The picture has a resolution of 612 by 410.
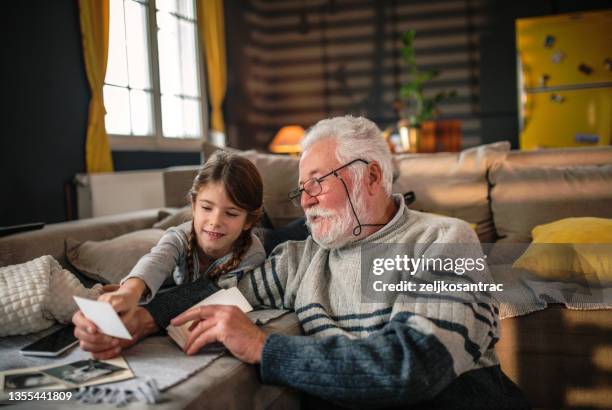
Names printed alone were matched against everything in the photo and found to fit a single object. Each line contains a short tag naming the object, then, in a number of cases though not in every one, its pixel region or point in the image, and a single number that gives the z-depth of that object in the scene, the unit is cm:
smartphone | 129
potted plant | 378
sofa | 184
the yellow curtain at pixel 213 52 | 564
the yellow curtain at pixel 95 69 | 391
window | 439
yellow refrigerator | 568
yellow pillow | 189
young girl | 169
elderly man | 115
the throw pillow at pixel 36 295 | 148
